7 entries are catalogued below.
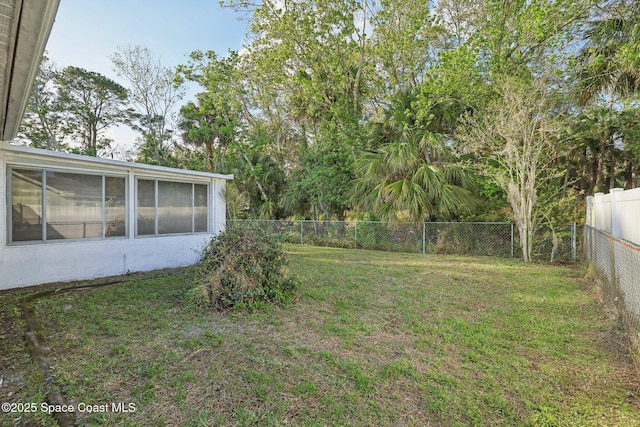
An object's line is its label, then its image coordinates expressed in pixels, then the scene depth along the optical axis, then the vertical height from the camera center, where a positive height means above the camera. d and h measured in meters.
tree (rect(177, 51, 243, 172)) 12.48 +5.35
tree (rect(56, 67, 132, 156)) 15.81 +6.30
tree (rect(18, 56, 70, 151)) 14.58 +4.95
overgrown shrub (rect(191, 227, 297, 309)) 3.83 -0.74
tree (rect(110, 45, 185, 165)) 13.00 +5.75
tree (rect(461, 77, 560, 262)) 6.98 +1.88
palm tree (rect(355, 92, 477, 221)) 8.30 +1.13
